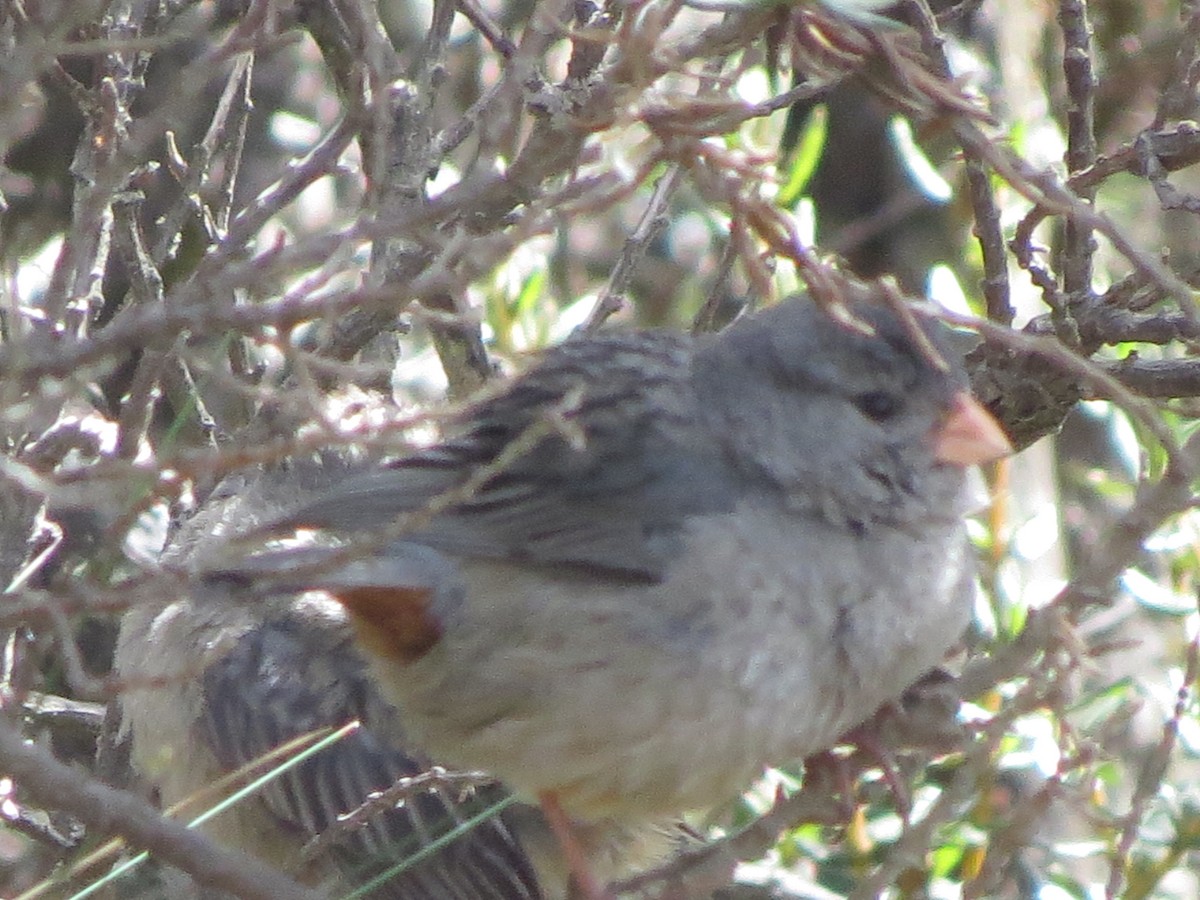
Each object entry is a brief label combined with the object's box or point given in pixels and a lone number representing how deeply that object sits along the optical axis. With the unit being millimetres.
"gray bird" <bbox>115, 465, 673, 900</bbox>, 7129
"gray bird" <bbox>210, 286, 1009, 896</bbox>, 5289
